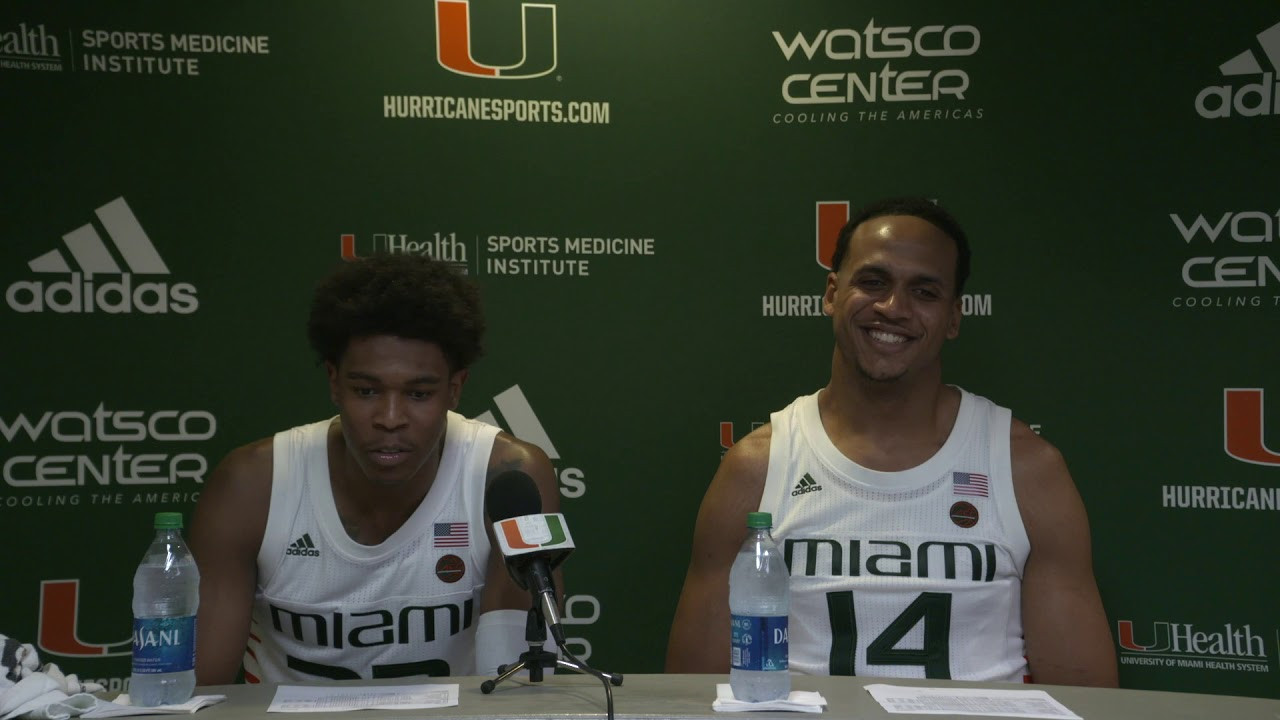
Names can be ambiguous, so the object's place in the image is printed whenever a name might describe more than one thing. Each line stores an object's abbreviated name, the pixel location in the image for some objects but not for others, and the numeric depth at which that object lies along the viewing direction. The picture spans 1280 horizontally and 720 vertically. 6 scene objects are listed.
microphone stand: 1.47
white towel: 1.49
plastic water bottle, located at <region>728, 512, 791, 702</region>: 1.52
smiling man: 2.21
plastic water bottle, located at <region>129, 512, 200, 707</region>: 1.51
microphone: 1.46
